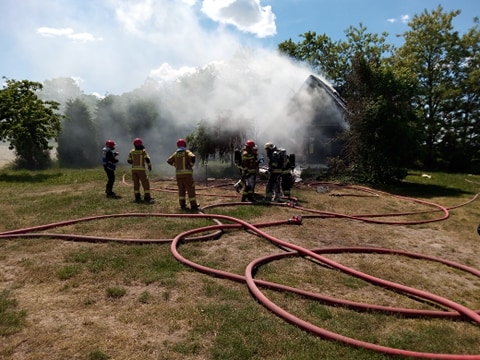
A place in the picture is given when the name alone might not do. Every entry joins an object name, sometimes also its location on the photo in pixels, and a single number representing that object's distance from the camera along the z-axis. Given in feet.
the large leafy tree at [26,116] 57.86
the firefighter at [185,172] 27.76
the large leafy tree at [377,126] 44.78
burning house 62.34
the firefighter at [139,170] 31.71
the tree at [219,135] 51.55
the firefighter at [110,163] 33.45
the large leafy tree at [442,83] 80.64
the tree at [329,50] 104.99
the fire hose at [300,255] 10.74
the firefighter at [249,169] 31.30
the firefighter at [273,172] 31.48
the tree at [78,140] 91.61
